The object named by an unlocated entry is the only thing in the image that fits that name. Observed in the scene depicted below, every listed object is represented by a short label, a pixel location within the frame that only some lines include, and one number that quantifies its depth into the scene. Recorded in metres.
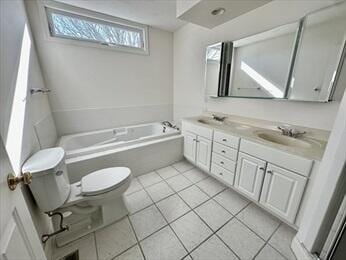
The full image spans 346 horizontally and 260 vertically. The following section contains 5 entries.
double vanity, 1.18
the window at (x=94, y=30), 2.01
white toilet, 1.01
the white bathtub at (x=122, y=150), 1.75
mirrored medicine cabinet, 1.23
